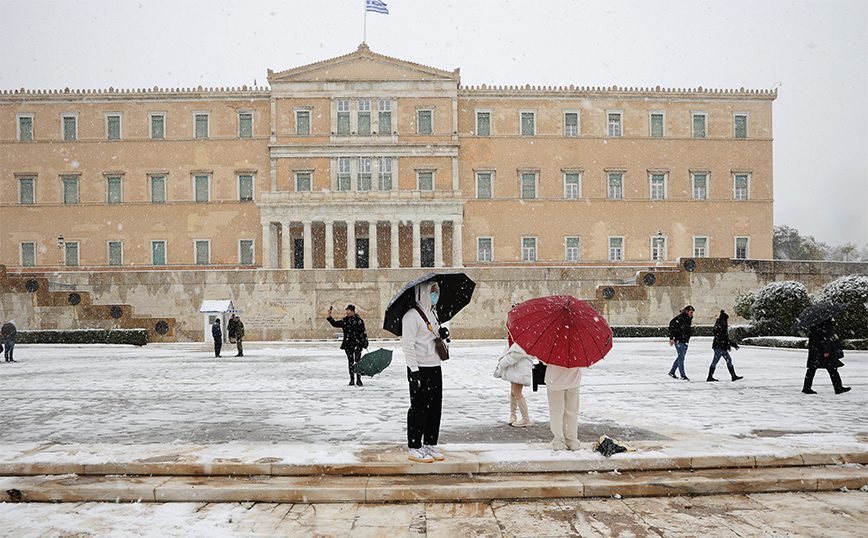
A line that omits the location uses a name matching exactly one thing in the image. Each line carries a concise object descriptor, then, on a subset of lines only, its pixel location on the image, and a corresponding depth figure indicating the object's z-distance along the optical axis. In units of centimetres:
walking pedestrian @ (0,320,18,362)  1792
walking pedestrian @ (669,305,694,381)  1276
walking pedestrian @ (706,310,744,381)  1223
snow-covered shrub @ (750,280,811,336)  2147
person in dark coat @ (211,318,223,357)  1967
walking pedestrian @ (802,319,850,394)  1023
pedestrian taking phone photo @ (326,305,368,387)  1245
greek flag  3741
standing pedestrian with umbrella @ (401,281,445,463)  574
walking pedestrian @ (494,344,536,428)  747
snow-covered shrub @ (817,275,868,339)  1859
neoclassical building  4088
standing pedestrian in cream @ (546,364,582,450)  612
